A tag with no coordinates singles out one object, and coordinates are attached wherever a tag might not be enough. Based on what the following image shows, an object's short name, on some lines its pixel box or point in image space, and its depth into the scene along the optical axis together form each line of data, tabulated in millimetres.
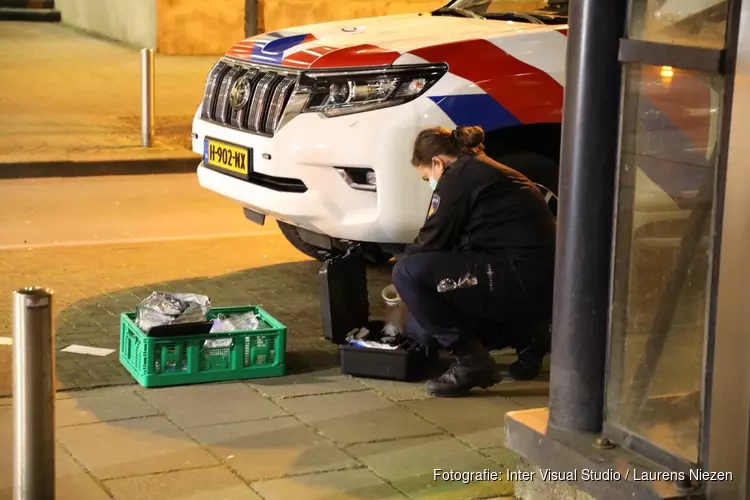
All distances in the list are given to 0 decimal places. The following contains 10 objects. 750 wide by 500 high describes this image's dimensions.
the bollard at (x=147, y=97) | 19857
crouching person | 9021
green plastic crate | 9058
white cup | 10004
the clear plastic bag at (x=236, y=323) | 9324
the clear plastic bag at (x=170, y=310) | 9152
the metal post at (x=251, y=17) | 23492
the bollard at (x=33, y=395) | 6107
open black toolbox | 9403
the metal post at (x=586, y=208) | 6473
